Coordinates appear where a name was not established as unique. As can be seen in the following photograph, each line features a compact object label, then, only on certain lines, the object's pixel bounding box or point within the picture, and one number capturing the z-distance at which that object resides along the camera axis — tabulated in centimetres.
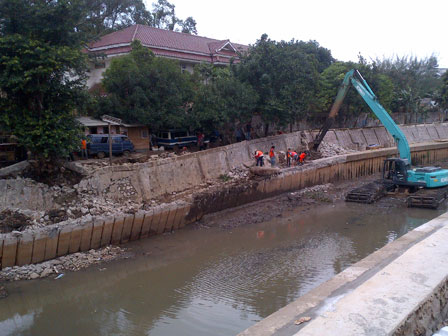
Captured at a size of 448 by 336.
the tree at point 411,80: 3700
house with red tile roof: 2489
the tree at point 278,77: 2169
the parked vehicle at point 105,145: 1842
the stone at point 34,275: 1039
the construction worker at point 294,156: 2130
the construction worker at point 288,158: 2120
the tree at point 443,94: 3794
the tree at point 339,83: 2831
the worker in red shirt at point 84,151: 1753
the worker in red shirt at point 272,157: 2051
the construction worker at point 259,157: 1984
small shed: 1959
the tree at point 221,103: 2033
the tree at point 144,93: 2009
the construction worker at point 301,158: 2106
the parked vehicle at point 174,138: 2148
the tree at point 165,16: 3738
